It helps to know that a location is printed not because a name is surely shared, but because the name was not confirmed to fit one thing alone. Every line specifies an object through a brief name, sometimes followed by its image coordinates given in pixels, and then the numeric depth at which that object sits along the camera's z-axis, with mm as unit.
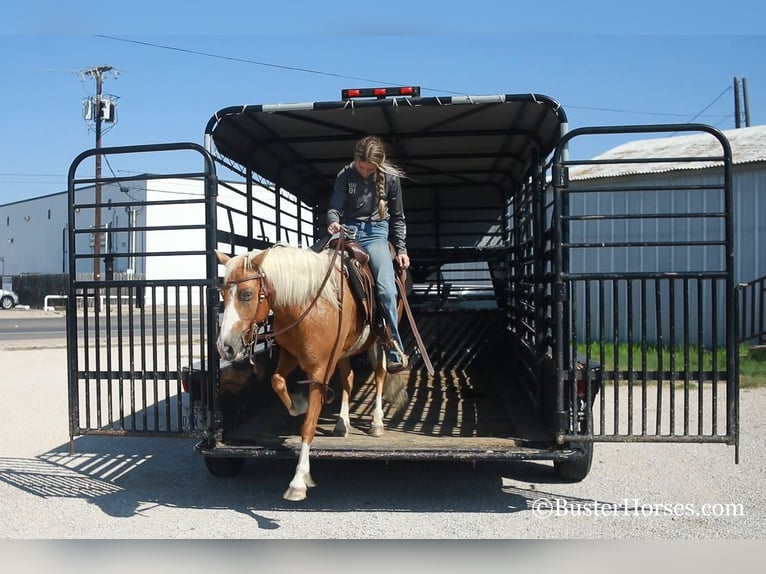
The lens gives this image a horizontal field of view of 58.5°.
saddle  5625
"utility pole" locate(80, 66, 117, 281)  38656
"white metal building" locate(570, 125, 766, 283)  15352
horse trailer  5121
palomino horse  4785
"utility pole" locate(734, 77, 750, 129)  42406
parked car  43312
